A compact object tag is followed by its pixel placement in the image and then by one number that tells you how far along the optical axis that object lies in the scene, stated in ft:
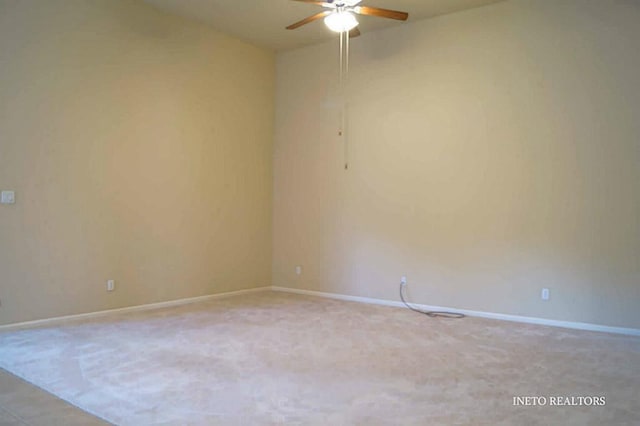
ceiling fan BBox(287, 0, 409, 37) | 13.48
